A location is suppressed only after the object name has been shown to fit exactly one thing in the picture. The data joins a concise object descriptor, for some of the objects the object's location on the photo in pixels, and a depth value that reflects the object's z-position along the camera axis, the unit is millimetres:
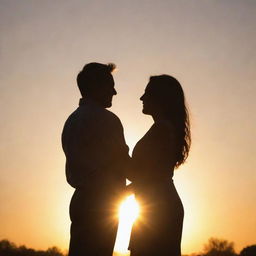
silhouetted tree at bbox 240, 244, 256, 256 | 68106
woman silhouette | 7449
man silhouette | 7066
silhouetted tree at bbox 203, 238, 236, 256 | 83419
